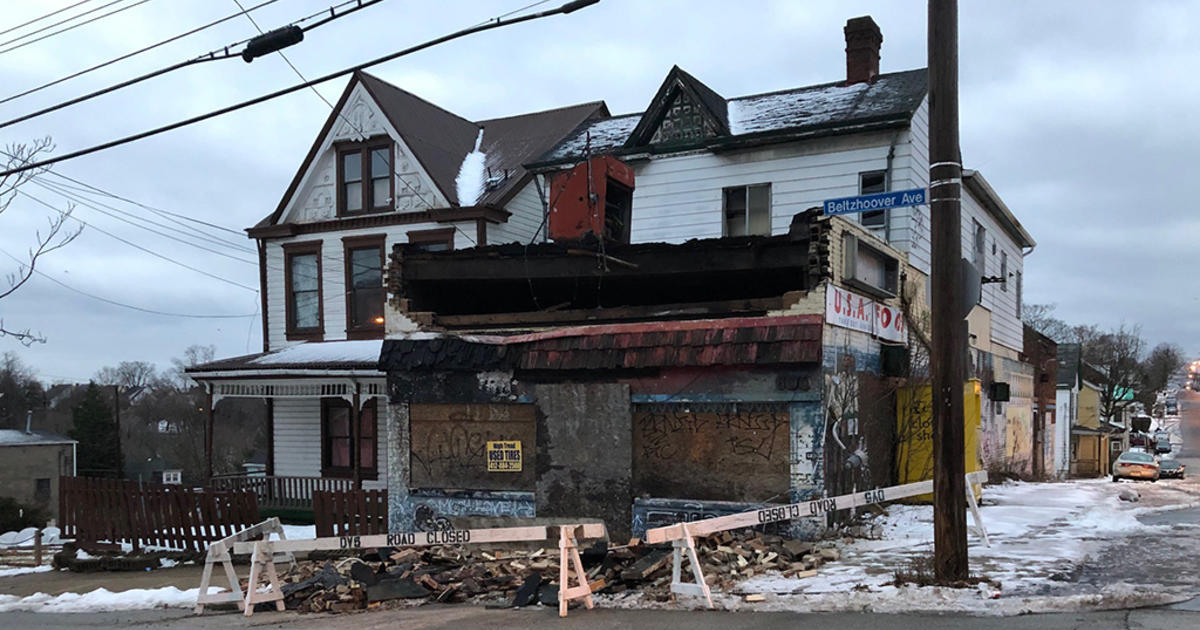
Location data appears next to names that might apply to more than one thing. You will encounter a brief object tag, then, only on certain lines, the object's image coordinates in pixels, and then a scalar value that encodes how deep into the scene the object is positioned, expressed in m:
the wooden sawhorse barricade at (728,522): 7.98
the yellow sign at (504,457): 12.72
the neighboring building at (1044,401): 28.28
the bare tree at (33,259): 14.46
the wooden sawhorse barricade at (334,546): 8.43
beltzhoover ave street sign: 8.23
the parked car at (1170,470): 45.52
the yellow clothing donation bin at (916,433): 14.15
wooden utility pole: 7.88
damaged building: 11.34
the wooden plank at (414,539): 8.65
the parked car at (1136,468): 36.00
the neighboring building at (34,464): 43.09
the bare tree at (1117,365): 74.69
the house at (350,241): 21.47
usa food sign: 11.45
